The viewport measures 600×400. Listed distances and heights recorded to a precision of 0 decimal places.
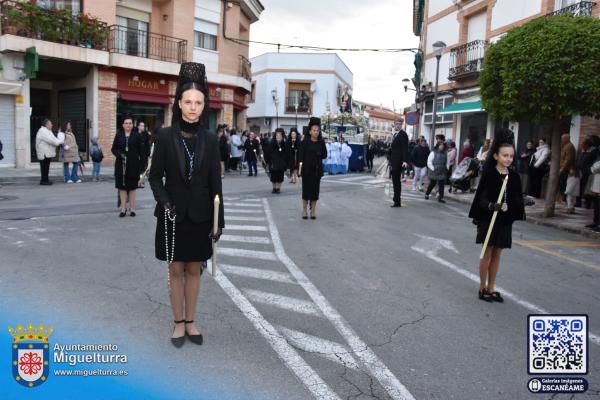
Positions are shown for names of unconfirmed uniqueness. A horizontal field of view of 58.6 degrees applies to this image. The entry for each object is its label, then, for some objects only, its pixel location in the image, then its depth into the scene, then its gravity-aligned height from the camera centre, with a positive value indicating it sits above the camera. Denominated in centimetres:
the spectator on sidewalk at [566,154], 1283 +14
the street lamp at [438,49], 2030 +404
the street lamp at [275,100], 5097 +457
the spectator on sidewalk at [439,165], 1446 -28
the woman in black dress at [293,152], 1675 -11
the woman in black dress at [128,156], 964 -27
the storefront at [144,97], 2309 +203
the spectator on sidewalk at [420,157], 1733 -9
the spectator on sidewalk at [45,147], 1509 -25
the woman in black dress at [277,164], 1499 -46
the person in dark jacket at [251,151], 2080 -16
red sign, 2300 +263
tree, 1006 +173
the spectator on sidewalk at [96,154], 1639 -42
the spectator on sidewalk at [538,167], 1469 -23
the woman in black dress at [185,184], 399 -30
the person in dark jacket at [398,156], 1270 -7
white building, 5166 +607
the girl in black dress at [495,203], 544 -47
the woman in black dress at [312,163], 1041 -27
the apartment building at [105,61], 1919 +322
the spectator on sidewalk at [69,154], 1552 -44
